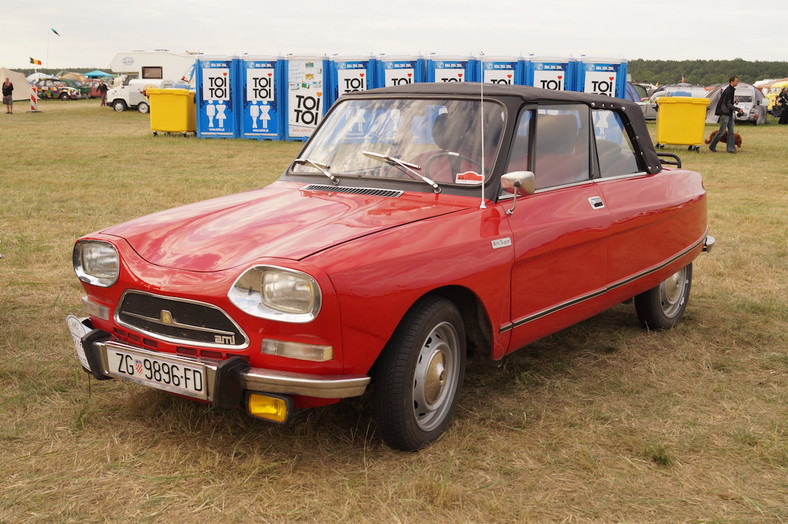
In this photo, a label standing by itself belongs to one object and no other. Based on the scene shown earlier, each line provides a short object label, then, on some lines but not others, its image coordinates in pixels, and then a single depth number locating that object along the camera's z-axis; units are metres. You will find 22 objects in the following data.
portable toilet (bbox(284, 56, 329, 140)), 21.86
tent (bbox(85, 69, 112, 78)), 76.50
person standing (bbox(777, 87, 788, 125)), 32.41
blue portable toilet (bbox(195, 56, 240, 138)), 22.33
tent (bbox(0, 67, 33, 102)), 48.12
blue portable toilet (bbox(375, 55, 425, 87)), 21.39
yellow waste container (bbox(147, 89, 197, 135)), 23.09
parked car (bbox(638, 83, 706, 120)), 32.12
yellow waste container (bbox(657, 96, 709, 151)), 19.27
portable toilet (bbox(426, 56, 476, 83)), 21.05
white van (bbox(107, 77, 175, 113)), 37.34
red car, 3.08
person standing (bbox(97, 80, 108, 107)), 40.62
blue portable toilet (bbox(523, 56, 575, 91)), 21.05
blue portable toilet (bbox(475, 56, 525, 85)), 21.12
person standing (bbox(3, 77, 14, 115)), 36.01
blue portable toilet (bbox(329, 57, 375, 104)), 21.69
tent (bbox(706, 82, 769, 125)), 31.67
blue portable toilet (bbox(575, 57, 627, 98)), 20.77
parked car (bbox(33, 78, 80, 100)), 51.50
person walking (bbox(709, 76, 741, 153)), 18.20
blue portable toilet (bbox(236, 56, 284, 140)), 22.02
